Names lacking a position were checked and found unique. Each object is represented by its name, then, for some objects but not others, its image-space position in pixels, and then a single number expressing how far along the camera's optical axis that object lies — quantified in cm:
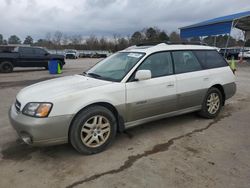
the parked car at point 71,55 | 3600
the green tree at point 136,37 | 5691
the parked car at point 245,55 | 2498
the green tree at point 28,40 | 7372
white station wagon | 276
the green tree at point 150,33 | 5631
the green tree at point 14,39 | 6887
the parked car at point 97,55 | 4057
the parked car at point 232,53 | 2780
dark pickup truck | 1314
